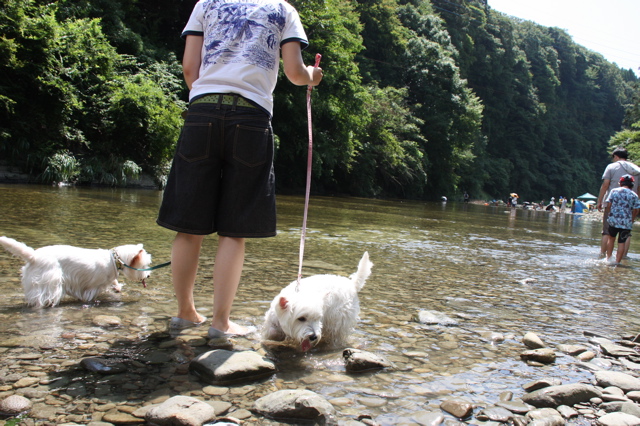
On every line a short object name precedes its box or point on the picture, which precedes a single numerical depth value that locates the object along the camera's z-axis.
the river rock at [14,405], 1.91
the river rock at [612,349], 3.17
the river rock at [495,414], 2.19
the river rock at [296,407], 2.07
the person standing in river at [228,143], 2.90
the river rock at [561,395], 2.36
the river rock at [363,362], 2.67
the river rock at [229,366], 2.39
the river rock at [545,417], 2.14
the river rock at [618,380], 2.62
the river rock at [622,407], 2.32
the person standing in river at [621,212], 8.46
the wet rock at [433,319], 3.68
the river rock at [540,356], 2.97
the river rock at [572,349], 3.15
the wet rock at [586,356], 3.04
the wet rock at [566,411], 2.27
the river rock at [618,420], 2.19
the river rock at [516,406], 2.28
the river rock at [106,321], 3.14
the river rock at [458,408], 2.19
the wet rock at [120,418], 1.94
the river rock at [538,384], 2.53
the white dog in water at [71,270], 3.39
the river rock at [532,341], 3.17
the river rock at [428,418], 2.11
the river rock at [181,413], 1.92
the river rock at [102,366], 2.38
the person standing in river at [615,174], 9.12
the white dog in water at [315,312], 2.89
